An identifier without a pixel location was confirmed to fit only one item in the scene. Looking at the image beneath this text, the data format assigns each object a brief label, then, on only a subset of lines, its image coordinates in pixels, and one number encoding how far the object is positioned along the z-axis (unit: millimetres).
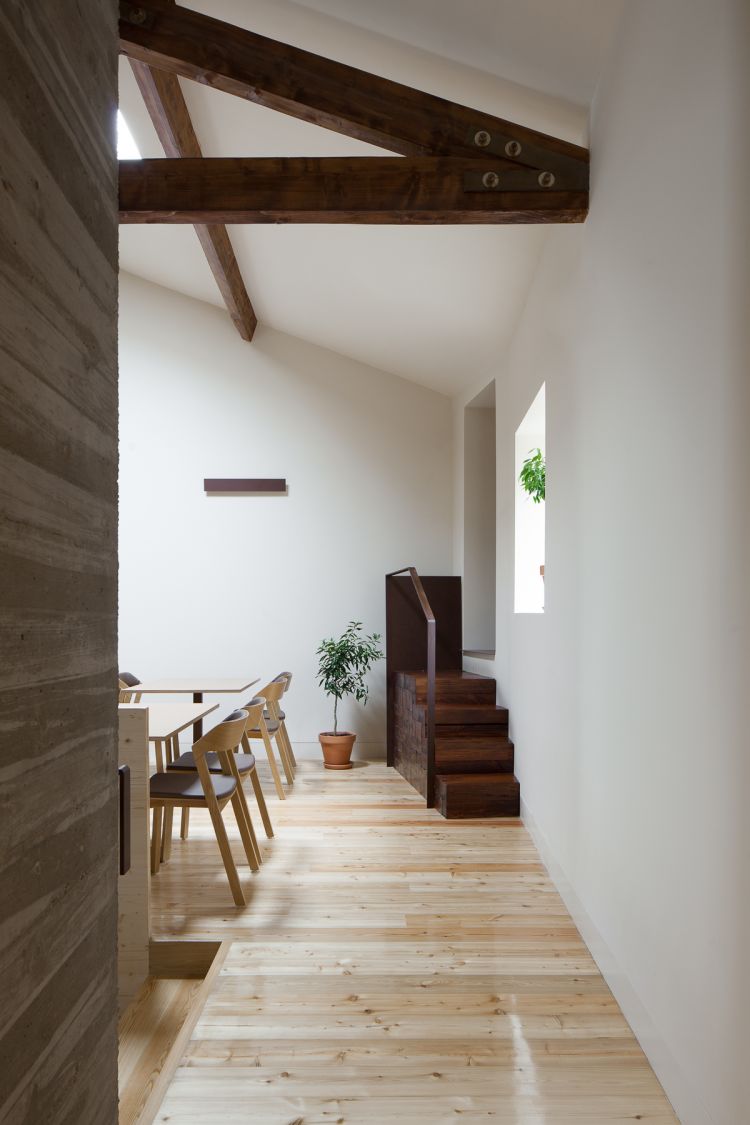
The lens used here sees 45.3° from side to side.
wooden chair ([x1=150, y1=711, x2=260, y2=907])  3750
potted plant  6980
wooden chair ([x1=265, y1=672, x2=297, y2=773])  6280
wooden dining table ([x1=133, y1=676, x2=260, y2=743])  5527
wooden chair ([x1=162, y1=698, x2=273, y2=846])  4344
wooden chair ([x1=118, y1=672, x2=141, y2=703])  5620
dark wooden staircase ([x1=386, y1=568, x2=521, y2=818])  5289
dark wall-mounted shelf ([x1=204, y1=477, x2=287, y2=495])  7473
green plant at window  5031
